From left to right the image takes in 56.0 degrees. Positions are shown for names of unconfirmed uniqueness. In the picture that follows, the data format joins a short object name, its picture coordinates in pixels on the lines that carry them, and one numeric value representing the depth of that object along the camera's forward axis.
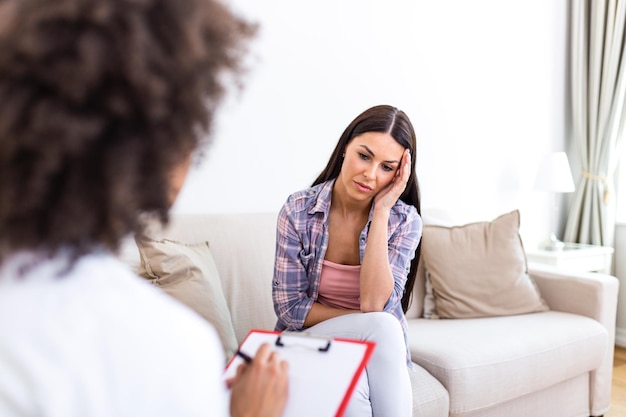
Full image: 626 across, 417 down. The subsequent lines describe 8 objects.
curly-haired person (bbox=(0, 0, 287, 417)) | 0.48
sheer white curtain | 3.59
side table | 3.24
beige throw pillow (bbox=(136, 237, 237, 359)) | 1.65
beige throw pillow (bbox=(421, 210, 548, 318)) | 2.45
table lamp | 3.41
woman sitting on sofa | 1.71
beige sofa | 1.88
